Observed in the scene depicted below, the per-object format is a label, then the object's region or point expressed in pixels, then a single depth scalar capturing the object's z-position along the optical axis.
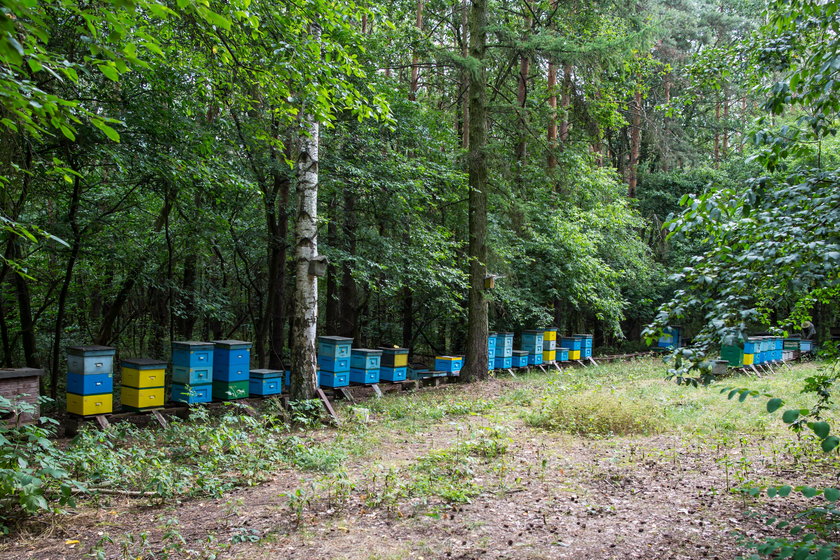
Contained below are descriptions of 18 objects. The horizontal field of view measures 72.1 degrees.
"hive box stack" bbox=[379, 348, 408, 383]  11.34
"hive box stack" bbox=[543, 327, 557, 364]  15.54
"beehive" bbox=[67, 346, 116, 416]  7.20
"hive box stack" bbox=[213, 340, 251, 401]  8.50
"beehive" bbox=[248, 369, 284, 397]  8.96
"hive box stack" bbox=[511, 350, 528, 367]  14.61
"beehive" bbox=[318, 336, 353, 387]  9.81
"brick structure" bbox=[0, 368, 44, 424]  6.06
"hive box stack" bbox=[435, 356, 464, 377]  12.66
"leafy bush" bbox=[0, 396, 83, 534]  3.85
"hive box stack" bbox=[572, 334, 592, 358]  17.05
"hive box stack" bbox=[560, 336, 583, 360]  16.61
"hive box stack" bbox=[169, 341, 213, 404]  8.10
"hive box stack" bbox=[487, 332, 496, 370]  13.75
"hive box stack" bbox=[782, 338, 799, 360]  16.97
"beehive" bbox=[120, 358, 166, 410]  7.65
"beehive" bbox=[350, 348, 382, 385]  10.54
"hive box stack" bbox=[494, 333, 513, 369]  14.08
